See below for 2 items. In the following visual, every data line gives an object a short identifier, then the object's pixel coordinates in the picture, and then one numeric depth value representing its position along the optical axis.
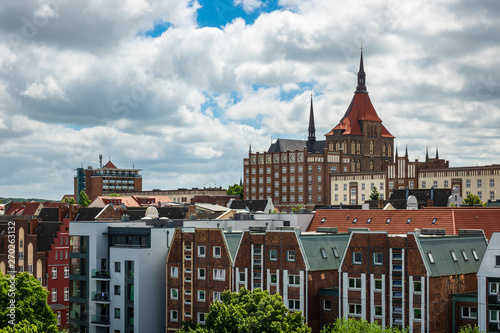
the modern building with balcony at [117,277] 71.06
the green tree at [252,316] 54.12
